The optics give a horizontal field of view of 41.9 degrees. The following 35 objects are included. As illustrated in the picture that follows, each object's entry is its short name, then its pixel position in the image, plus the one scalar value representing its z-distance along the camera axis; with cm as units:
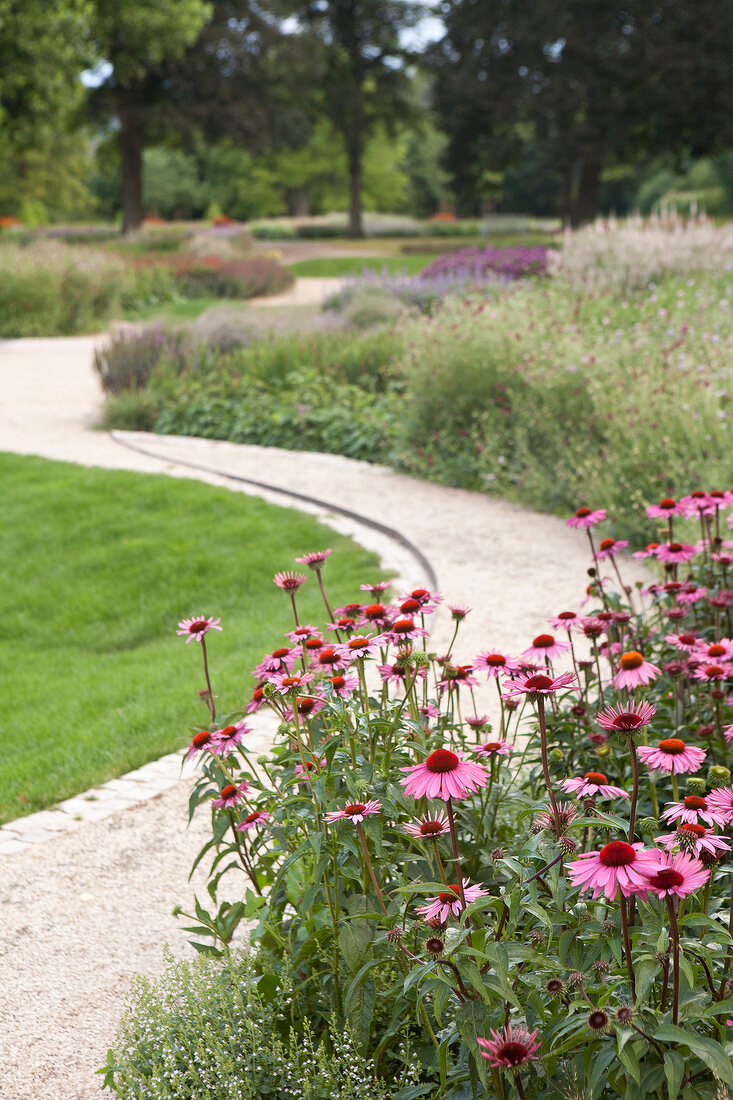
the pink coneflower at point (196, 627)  225
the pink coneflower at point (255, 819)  208
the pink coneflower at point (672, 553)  289
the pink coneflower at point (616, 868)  124
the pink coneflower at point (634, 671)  183
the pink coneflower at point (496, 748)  207
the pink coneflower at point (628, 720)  146
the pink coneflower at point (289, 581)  221
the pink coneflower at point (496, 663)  207
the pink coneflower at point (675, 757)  159
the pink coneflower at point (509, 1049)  127
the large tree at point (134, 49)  2439
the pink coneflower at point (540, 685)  166
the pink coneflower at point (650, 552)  304
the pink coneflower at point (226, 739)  206
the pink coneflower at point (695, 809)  145
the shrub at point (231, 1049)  187
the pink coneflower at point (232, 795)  212
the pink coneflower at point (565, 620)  240
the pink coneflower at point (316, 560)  235
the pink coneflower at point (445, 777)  146
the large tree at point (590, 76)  2627
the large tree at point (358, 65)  3594
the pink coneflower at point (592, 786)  156
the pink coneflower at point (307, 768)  201
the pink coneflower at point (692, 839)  139
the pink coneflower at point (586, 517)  290
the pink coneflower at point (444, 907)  143
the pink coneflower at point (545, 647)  200
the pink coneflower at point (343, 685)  190
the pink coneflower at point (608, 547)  287
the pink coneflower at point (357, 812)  168
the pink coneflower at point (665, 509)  303
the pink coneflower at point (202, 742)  206
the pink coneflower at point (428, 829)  155
